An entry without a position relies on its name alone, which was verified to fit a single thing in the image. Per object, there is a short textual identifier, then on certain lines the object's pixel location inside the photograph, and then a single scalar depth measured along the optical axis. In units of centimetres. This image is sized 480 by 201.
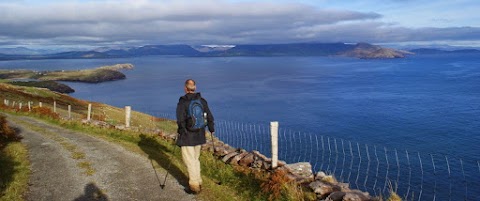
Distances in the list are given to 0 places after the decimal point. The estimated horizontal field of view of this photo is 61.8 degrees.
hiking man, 1019
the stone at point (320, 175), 1136
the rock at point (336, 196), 932
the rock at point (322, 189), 1004
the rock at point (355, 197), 899
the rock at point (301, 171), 1126
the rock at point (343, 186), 1009
